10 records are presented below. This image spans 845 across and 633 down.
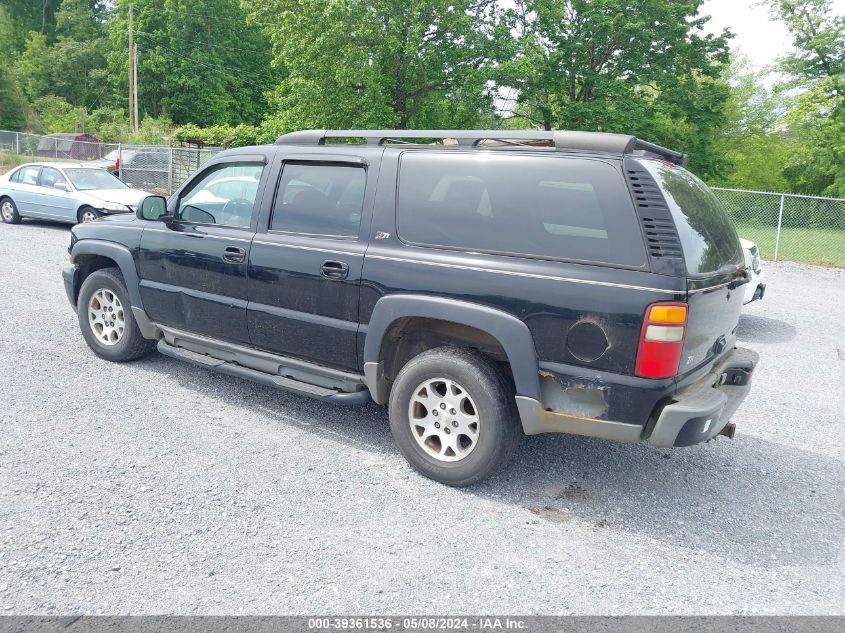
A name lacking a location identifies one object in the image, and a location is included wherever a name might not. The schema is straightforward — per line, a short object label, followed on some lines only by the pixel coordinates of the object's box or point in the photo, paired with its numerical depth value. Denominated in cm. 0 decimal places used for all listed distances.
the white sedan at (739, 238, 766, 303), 801
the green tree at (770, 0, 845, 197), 3094
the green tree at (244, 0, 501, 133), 2453
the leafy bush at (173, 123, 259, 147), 2772
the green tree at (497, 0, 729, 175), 3016
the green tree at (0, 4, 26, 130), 4632
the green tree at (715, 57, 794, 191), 4016
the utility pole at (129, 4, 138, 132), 4059
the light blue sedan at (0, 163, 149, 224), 1397
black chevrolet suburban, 339
